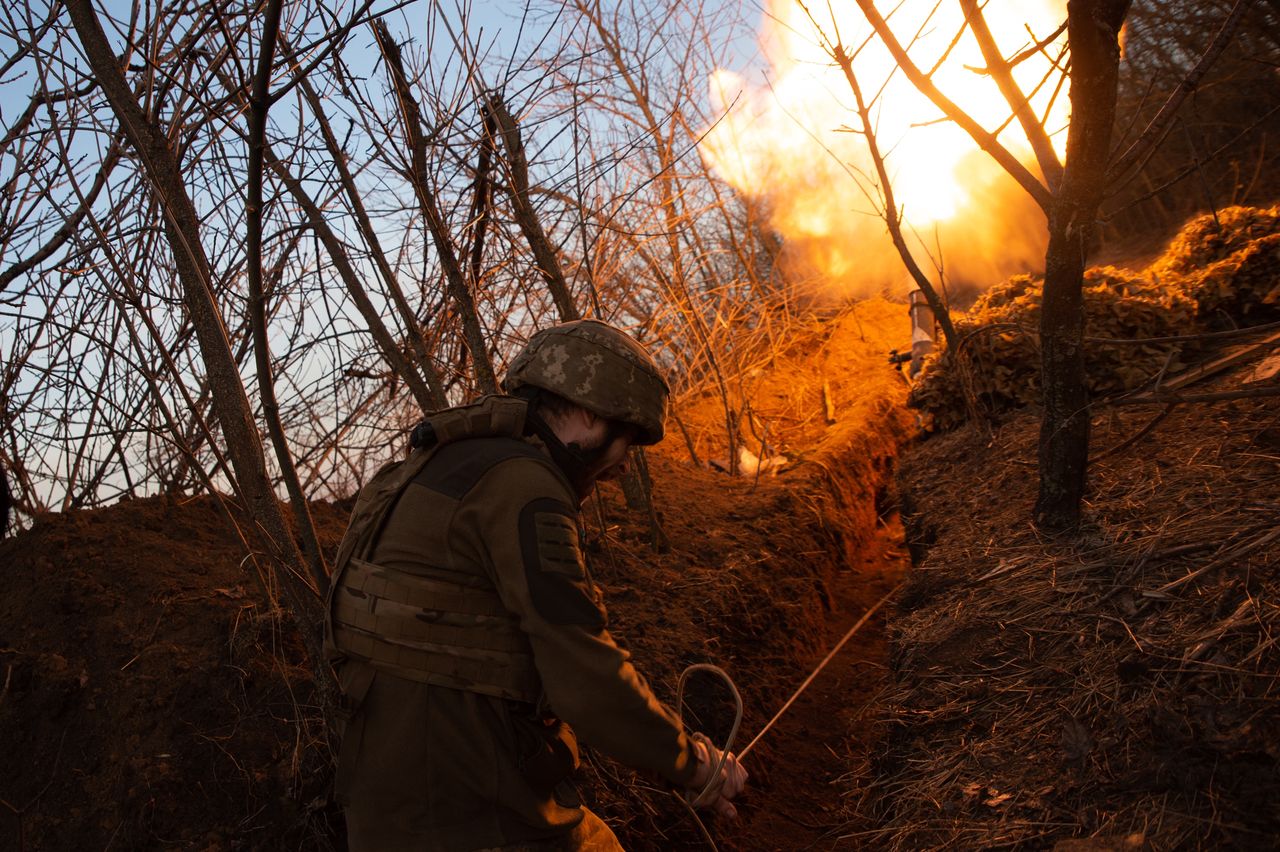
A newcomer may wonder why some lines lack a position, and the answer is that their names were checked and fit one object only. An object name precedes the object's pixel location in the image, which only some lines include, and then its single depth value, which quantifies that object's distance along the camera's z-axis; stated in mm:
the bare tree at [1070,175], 3016
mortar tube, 9648
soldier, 1868
